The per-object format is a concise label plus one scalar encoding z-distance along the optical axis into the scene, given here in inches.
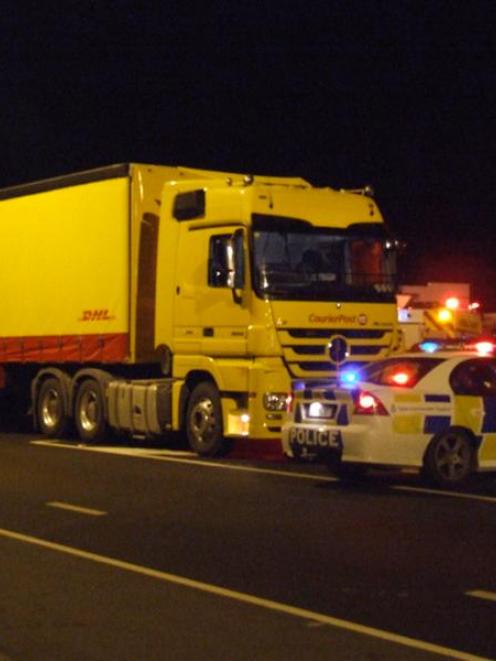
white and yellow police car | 590.9
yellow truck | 741.3
